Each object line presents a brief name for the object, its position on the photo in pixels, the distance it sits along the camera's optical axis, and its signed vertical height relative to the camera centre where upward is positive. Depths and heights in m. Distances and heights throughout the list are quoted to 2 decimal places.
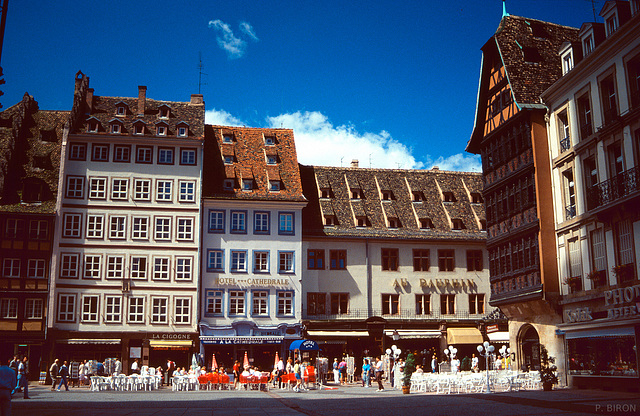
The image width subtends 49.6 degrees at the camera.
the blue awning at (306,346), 37.78 +0.14
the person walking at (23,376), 27.75 -1.12
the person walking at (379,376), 31.39 -1.24
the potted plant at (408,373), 29.61 -1.04
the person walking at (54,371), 37.12 -1.14
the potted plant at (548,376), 28.78 -1.16
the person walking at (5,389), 15.00 -0.84
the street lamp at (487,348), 31.84 +0.00
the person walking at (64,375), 33.56 -1.22
